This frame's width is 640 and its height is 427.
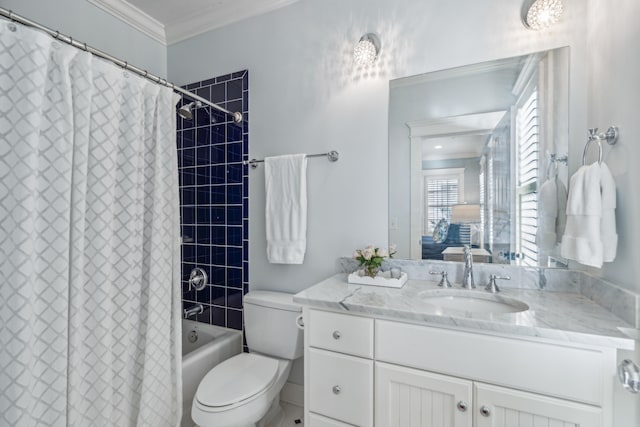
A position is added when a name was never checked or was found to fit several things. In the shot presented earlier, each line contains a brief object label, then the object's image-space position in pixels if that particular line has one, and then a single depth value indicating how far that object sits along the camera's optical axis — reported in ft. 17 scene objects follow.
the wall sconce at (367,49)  5.41
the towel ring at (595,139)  3.64
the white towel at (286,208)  6.05
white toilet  4.39
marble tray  4.83
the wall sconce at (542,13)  4.39
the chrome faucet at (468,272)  4.71
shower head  5.56
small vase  5.05
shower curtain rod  3.16
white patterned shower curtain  3.11
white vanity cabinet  3.03
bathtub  5.53
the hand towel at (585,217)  3.49
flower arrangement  5.06
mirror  4.55
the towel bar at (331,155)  5.93
